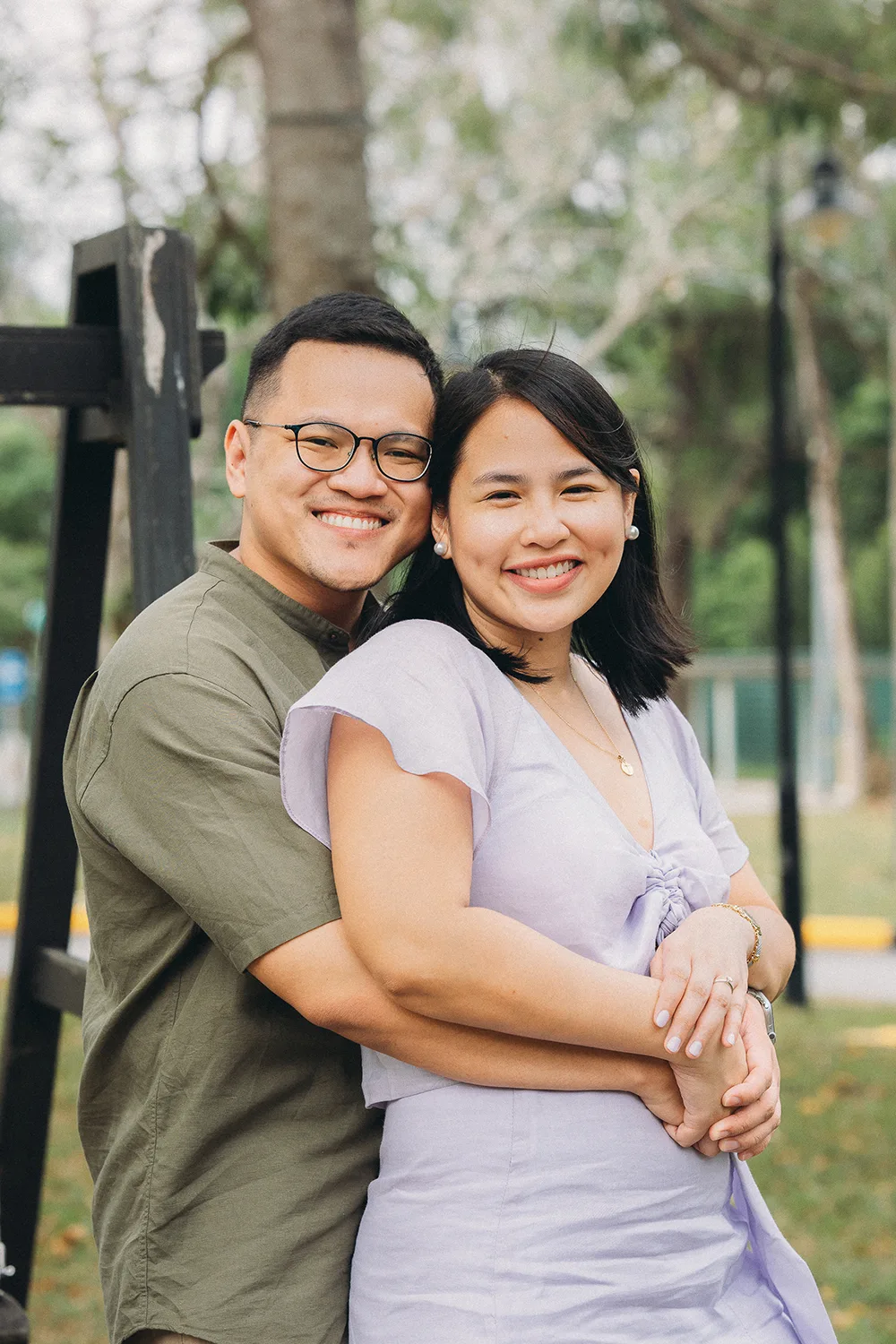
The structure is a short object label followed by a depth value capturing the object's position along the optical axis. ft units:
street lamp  30.48
